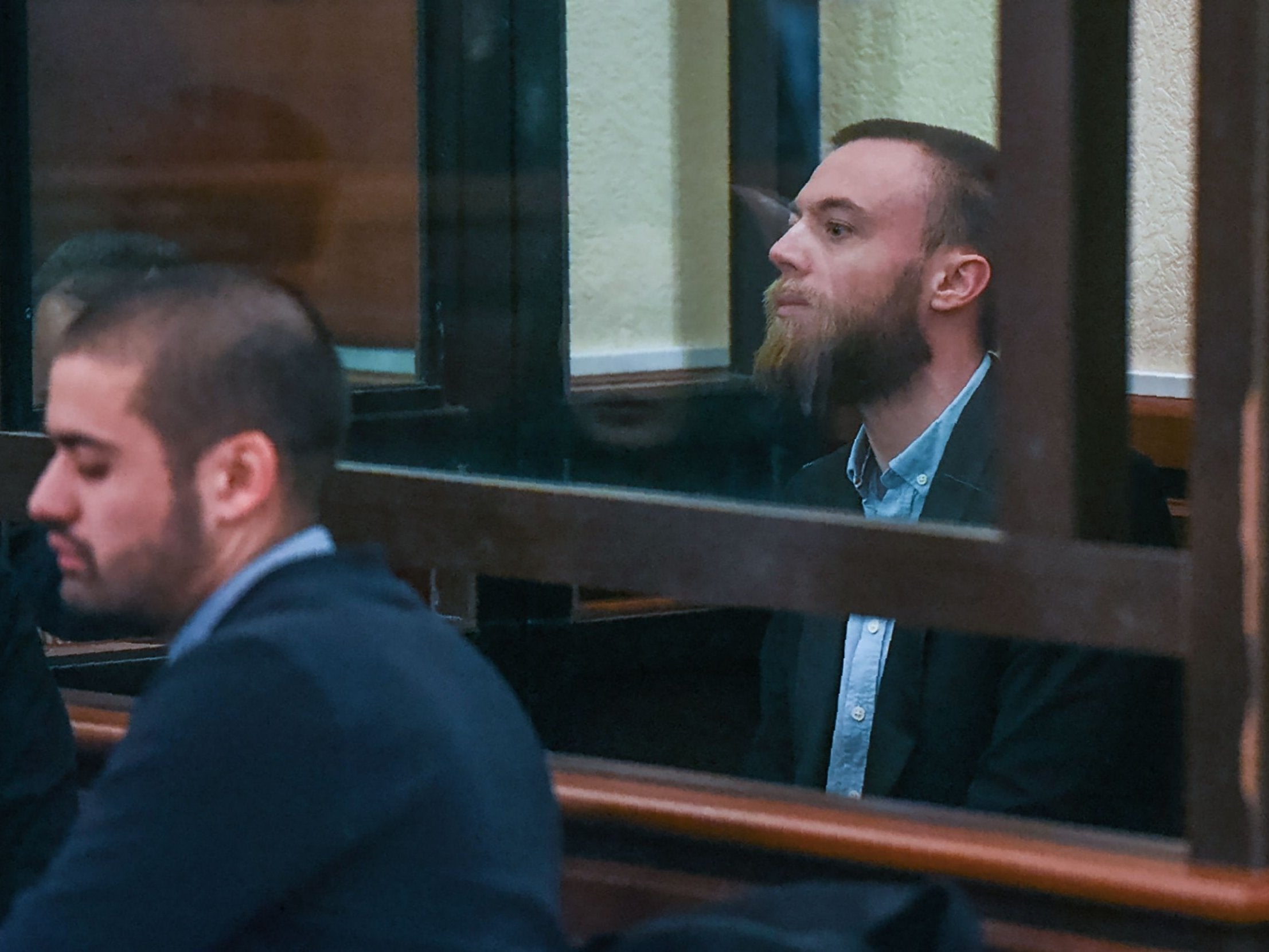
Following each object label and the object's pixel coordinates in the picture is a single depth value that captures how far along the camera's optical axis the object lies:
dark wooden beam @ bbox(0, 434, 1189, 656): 9.90
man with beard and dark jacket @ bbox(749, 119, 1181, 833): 10.27
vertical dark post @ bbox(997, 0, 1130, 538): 9.91
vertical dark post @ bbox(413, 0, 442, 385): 10.93
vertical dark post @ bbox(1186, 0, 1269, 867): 9.84
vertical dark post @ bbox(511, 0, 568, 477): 10.94
